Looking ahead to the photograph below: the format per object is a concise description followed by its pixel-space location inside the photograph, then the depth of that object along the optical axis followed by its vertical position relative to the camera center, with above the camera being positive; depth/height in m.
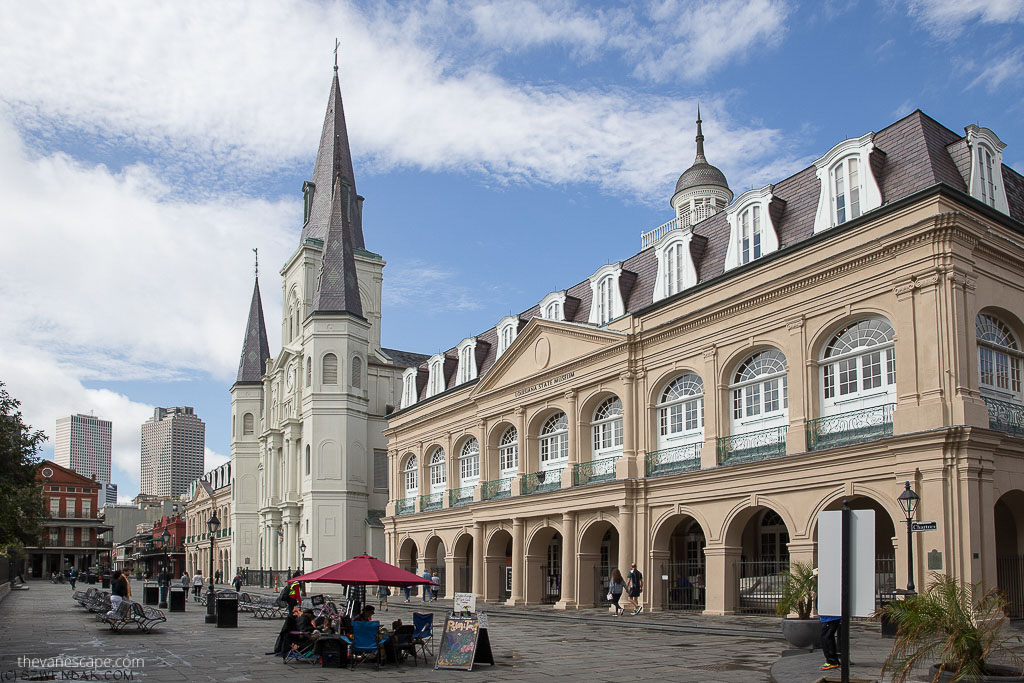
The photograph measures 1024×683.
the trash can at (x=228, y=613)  25.86 -3.78
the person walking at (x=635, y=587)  29.28 -3.58
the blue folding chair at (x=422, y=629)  17.53 -2.90
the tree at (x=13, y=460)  28.47 +0.28
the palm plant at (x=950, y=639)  10.18 -1.81
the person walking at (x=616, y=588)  29.69 -3.63
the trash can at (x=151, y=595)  37.44 -4.80
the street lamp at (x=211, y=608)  27.95 -4.05
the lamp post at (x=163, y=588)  37.68 -4.81
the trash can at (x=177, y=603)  34.12 -4.63
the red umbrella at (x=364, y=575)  18.40 -2.01
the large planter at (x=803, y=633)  17.16 -2.90
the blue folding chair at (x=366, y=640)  16.62 -2.91
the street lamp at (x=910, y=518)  20.03 -1.07
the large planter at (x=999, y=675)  10.12 -2.20
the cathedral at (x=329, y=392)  56.03 +4.58
